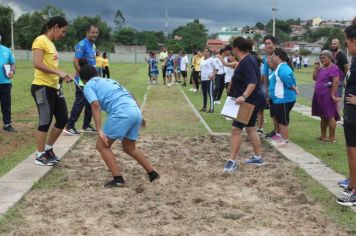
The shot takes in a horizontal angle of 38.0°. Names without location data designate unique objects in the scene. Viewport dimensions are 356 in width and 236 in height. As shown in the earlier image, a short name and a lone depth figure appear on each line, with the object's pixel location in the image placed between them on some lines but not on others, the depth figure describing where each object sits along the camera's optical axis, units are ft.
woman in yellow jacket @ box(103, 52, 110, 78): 86.53
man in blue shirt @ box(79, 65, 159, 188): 19.54
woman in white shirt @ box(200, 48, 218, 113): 47.71
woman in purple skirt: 31.13
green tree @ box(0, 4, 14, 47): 267.78
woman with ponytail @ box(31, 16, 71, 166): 22.98
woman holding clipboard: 23.21
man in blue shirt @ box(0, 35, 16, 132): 34.91
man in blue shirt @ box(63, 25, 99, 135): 31.27
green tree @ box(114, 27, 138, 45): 433.69
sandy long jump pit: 15.72
